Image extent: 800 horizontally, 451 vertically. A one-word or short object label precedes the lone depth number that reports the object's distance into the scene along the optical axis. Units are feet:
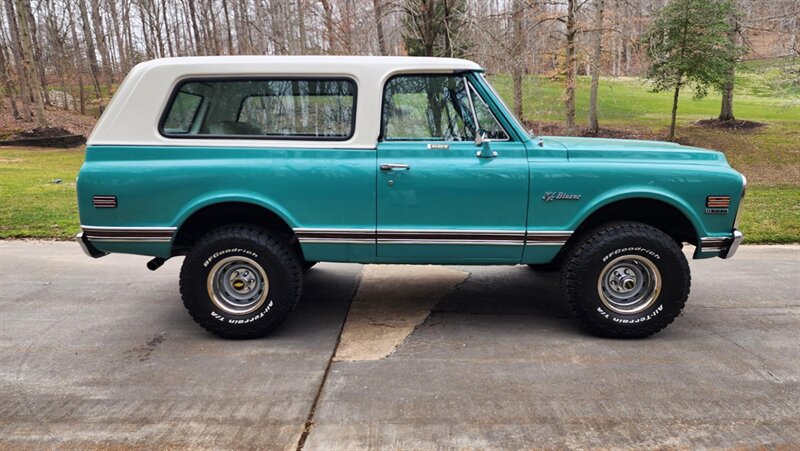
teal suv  12.88
